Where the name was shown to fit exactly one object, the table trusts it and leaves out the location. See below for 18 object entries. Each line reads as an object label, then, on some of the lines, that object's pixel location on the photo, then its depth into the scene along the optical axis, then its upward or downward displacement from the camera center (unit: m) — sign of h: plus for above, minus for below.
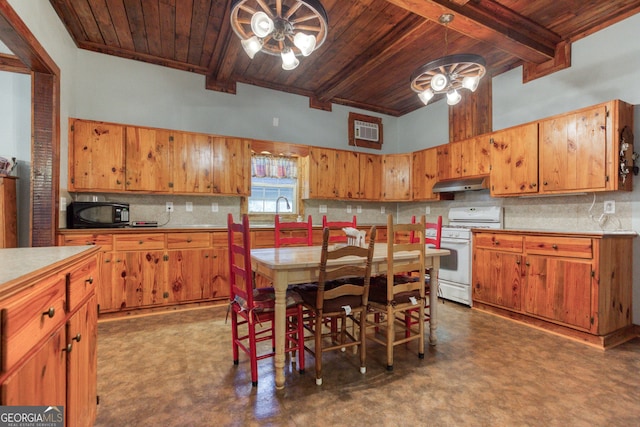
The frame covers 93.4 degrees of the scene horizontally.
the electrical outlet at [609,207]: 2.96 +0.07
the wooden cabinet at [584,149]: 2.74 +0.64
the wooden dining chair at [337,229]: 3.14 -0.23
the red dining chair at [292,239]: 2.94 -0.22
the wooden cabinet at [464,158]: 3.91 +0.76
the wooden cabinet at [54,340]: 0.74 -0.41
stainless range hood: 3.83 +0.39
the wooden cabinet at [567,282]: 2.61 -0.65
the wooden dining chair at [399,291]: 2.13 -0.60
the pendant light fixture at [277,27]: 1.88 +1.27
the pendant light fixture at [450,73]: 2.41 +1.22
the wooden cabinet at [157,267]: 3.13 -0.61
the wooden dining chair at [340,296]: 1.92 -0.58
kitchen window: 4.48 +0.43
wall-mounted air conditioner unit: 5.29 +1.47
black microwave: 3.08 -0.04
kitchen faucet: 4.63 +0.16
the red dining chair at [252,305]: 1.90 -0.62
